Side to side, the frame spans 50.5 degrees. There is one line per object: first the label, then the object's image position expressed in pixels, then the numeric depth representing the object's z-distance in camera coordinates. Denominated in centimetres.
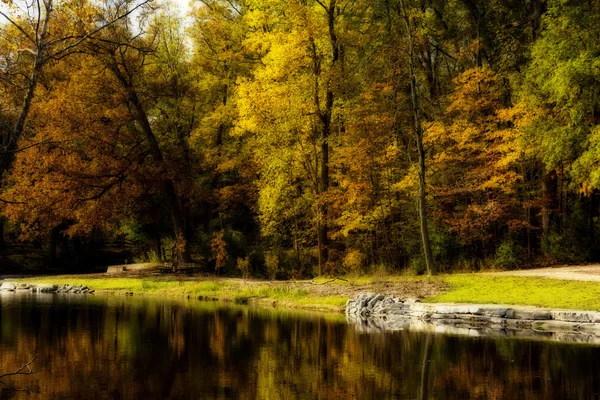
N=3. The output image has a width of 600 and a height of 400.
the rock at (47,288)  2650
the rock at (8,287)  2761
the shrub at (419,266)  2628
